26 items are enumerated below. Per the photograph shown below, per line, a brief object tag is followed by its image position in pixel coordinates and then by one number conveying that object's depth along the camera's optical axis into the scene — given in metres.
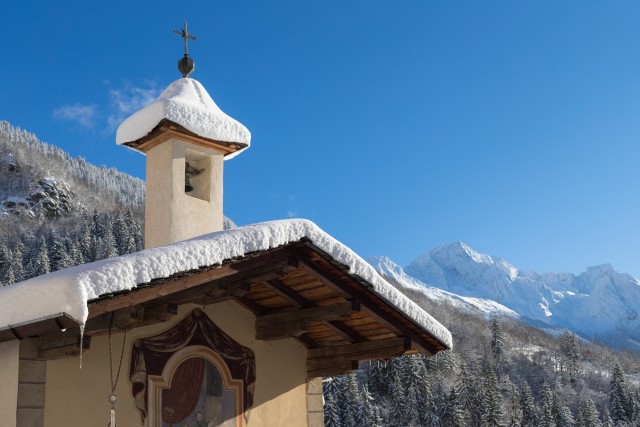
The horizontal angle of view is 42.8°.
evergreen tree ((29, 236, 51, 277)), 97.50
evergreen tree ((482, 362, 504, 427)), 78.62
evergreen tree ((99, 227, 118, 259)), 100.69
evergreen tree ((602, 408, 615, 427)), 92.53
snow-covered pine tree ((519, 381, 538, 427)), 90.94
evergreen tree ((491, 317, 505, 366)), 126.44
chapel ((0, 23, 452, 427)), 6.52
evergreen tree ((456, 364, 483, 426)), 84.25
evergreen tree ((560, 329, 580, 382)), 131.88
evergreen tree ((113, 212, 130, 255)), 105.75
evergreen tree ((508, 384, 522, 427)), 85.94
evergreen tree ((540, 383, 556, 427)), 87.50
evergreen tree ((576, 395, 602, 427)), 89.88
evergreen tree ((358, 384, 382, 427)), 72.38
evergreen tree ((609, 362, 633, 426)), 100.44
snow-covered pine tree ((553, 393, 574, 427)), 90.38
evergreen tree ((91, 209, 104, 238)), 116.50
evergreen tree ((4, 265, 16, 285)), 89.44
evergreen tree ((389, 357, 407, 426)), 84.12
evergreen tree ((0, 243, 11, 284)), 100.93
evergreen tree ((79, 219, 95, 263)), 107.62
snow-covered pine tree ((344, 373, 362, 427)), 72.88
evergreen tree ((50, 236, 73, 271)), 99.94
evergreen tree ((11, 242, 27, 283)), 98.62
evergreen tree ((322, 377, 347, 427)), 69.38
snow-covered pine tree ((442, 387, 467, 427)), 82.31
